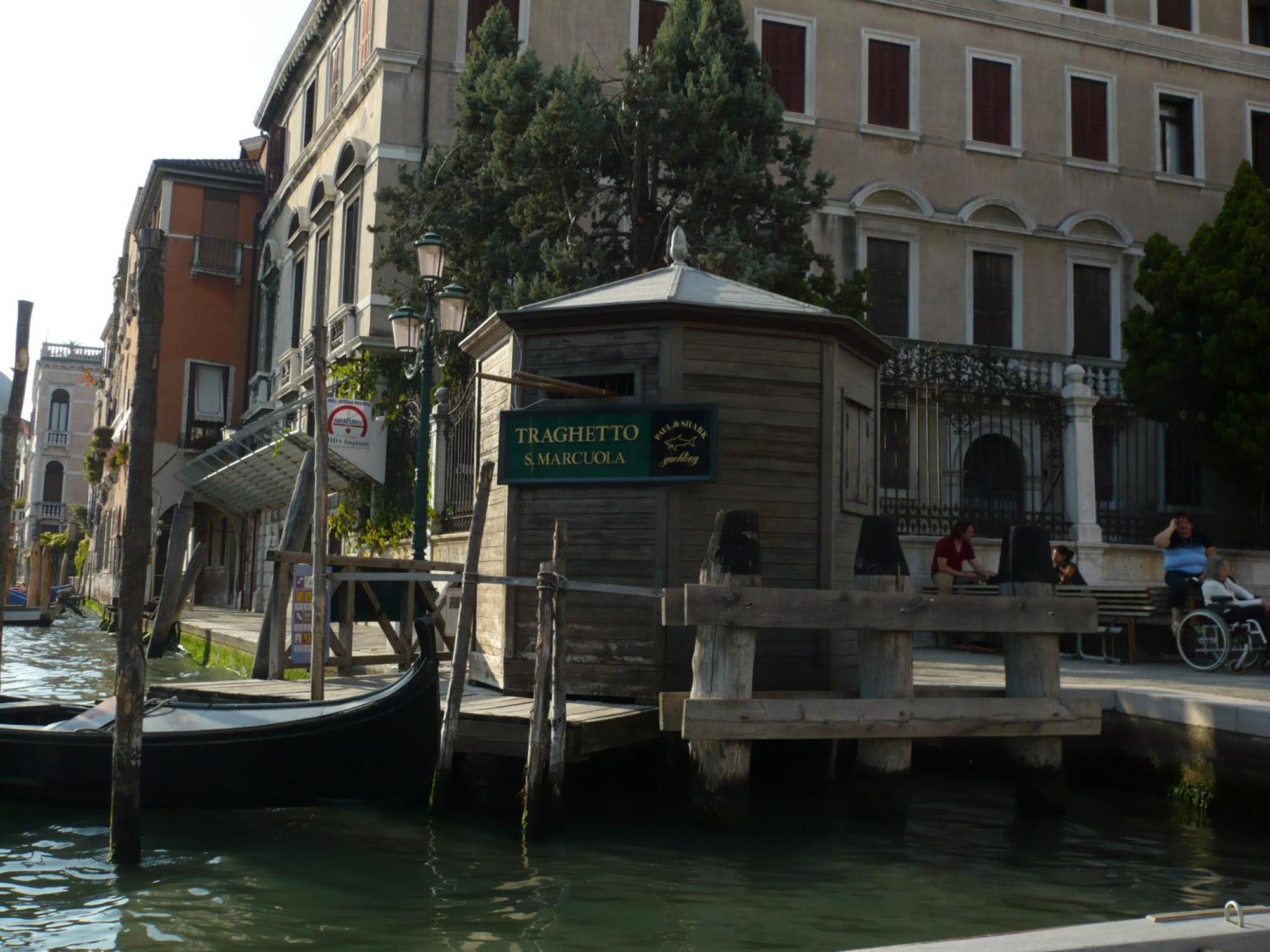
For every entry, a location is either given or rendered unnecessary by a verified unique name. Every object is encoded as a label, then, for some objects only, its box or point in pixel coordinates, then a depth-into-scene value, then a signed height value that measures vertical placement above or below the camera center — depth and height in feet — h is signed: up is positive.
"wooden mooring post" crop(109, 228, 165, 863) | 20.81 -0.95
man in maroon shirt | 40.06 +1.78
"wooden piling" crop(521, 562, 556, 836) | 22.06 -2.34
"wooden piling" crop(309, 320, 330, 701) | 27.20 +1.31
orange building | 92.63 +20.21
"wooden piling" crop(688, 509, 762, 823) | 21.88 -0.98
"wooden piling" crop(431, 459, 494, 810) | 23.61 -1.28
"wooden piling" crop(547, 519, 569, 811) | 22.31 -2.01
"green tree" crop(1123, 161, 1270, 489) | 57.88 +13.22
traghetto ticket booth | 26.68 +3.02
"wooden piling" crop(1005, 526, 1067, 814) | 24.34 -1.07
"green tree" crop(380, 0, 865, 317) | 51.70 +17.94
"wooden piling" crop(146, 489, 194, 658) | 52.19 +0.61
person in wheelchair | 35.63 +0.65
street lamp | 38.88 +8.65
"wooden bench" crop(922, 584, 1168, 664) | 38.86 +0.37
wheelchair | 35.19 -0.50
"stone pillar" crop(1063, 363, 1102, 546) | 49.03 +5.69
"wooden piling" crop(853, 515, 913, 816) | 23.38 -1.33
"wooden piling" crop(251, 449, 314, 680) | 32.35 +1.36
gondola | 23.59 -2.89
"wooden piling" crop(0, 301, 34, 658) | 33.12 +4.08
